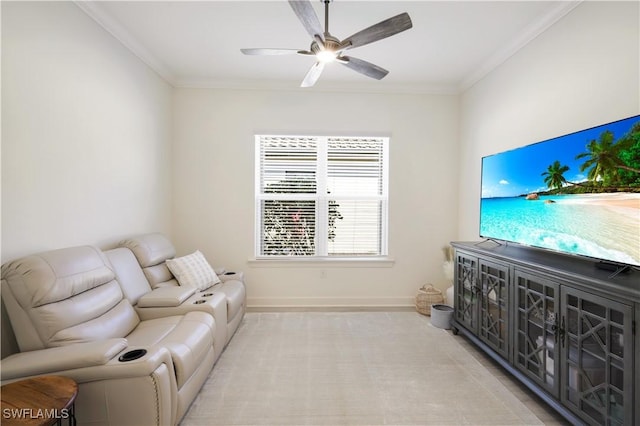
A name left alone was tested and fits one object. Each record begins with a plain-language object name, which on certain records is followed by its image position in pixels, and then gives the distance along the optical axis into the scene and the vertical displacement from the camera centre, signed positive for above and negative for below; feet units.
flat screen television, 5.62 +0.42
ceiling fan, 6.33 +3.89
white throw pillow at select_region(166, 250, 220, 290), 10.02 -2.09
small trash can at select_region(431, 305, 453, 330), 11.34 -3.83
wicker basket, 12.72 -3.58
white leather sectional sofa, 5.15 -2.55
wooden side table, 3.97 -2.65
